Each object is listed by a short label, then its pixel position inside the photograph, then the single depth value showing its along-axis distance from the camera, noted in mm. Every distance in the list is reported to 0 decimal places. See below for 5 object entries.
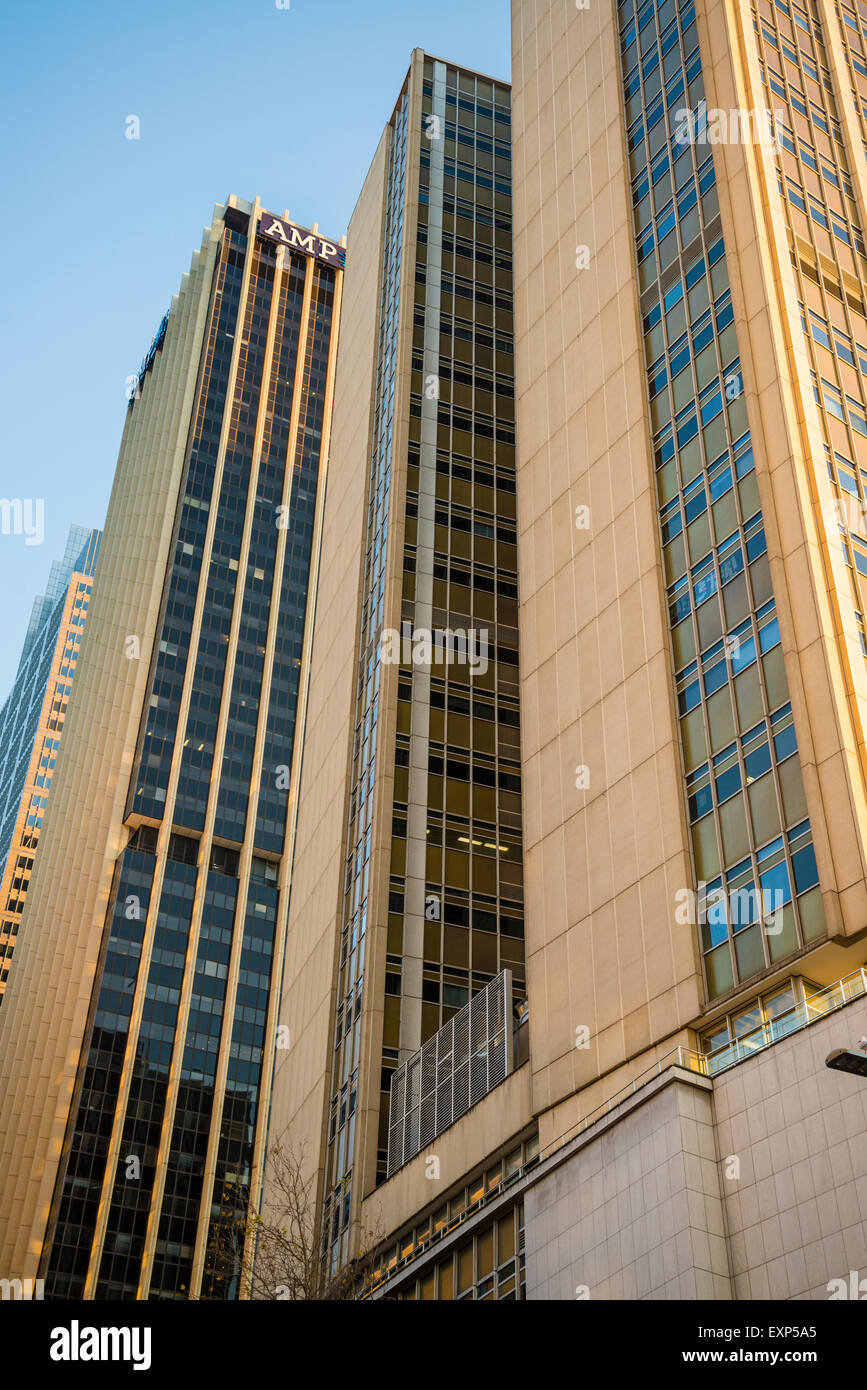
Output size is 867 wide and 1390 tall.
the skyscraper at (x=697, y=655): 35938
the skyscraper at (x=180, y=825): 133125
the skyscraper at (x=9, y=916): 190750
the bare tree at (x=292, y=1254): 42906
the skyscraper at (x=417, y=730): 57969
